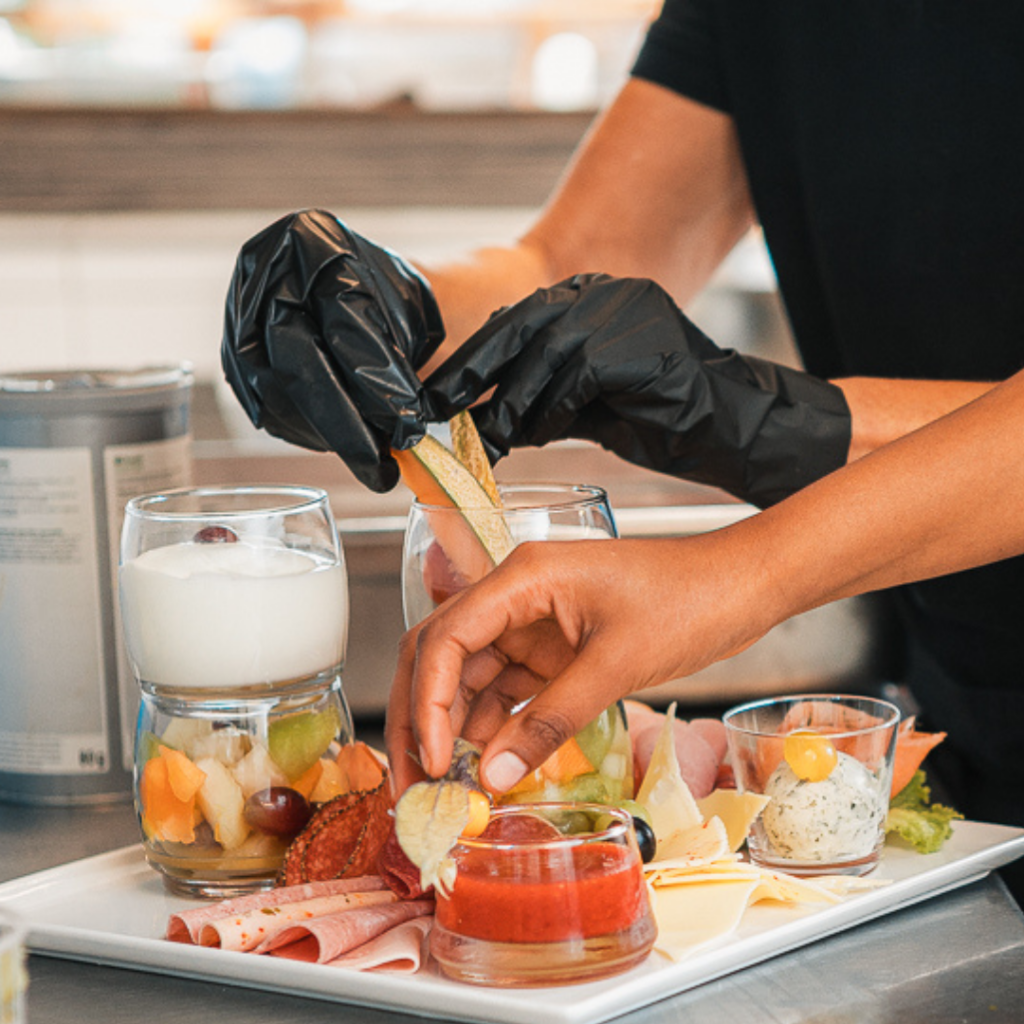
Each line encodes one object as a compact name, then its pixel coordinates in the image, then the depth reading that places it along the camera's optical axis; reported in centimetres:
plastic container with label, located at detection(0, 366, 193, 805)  120
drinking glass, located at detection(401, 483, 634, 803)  106
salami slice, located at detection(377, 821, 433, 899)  103
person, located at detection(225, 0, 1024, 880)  112
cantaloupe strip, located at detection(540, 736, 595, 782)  105
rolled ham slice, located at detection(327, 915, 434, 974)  98
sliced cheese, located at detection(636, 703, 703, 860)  107
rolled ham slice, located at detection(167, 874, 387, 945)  101
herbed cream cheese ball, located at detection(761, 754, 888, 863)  105
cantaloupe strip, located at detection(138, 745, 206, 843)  106
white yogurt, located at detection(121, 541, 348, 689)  107
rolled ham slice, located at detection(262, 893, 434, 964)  98
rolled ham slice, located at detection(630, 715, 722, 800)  113
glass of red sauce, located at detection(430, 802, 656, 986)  96
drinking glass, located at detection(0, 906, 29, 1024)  84
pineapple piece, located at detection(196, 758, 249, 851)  107
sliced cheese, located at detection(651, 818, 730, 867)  103
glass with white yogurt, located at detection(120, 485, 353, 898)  107
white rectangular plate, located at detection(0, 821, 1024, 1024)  95
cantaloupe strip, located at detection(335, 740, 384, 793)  111
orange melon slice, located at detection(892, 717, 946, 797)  111
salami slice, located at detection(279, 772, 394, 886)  105
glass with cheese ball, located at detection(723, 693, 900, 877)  105
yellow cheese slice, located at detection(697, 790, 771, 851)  106
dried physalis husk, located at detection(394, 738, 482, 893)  95
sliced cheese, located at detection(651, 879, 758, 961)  98
